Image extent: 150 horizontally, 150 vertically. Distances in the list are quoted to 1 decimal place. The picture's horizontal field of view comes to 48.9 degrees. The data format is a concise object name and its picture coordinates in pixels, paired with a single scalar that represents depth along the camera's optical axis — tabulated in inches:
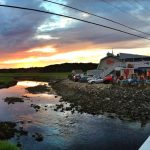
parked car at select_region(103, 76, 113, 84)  1621.5
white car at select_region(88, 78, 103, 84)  1681.9
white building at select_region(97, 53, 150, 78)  1719.3
